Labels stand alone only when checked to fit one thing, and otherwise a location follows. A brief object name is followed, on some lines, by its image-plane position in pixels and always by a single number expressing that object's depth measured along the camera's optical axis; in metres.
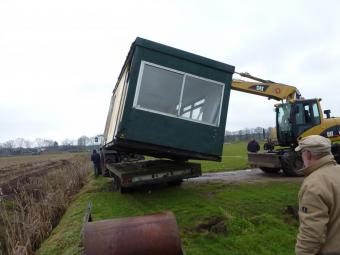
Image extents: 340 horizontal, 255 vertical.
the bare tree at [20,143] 155.12
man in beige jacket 3.17
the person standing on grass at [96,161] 20.23
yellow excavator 14.74
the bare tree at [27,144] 160.88
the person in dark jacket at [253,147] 20.30
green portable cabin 9.61
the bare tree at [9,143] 144.88
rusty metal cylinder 4.55
